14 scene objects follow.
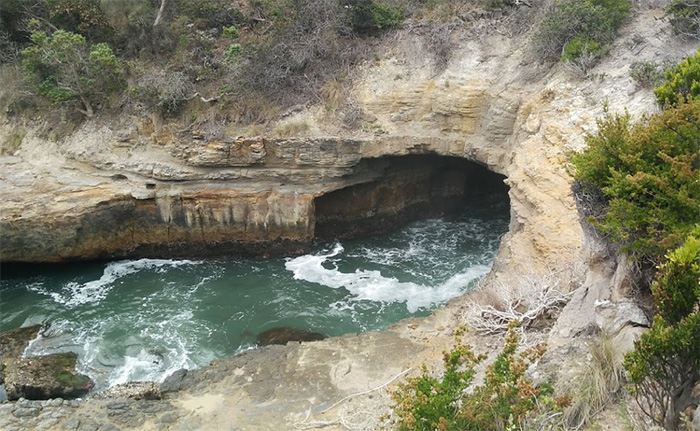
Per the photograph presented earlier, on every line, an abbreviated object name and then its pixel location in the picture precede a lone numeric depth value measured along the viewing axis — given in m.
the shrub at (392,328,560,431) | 6.39
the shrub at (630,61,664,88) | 13.09
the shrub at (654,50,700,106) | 8.27
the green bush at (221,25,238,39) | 20.31
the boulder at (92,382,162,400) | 11.12
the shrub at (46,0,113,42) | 20.58
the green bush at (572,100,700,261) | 6.97
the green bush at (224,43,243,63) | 19.70
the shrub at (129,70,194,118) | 19.08
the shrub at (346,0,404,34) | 20.20
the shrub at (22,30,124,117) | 18.70
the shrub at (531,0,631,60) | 15.77
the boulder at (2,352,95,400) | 12.55
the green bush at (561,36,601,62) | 15.27
